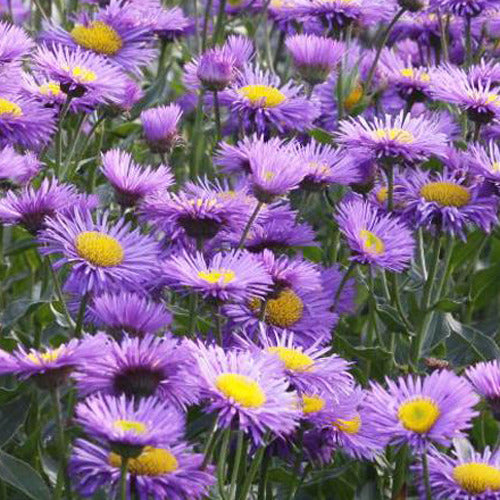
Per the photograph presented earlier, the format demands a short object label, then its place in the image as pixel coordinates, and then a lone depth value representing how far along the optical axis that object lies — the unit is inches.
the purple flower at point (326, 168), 181.5
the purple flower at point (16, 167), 169.2
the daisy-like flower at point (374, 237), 168.2
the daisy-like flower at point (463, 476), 137.0
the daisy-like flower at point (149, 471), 123.9
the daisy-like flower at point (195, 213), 159.0
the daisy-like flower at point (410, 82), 232.2
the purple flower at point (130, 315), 144.3
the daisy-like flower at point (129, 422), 119.1
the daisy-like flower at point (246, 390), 127.0
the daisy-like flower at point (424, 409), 133.9
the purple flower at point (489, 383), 148.1
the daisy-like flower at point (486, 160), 175.0
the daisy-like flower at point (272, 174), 158.6
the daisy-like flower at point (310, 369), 145.3
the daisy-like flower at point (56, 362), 129.1
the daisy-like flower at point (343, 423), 150.7
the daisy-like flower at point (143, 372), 130.6
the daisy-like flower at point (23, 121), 181.6
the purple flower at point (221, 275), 143.9
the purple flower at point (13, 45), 189.3
